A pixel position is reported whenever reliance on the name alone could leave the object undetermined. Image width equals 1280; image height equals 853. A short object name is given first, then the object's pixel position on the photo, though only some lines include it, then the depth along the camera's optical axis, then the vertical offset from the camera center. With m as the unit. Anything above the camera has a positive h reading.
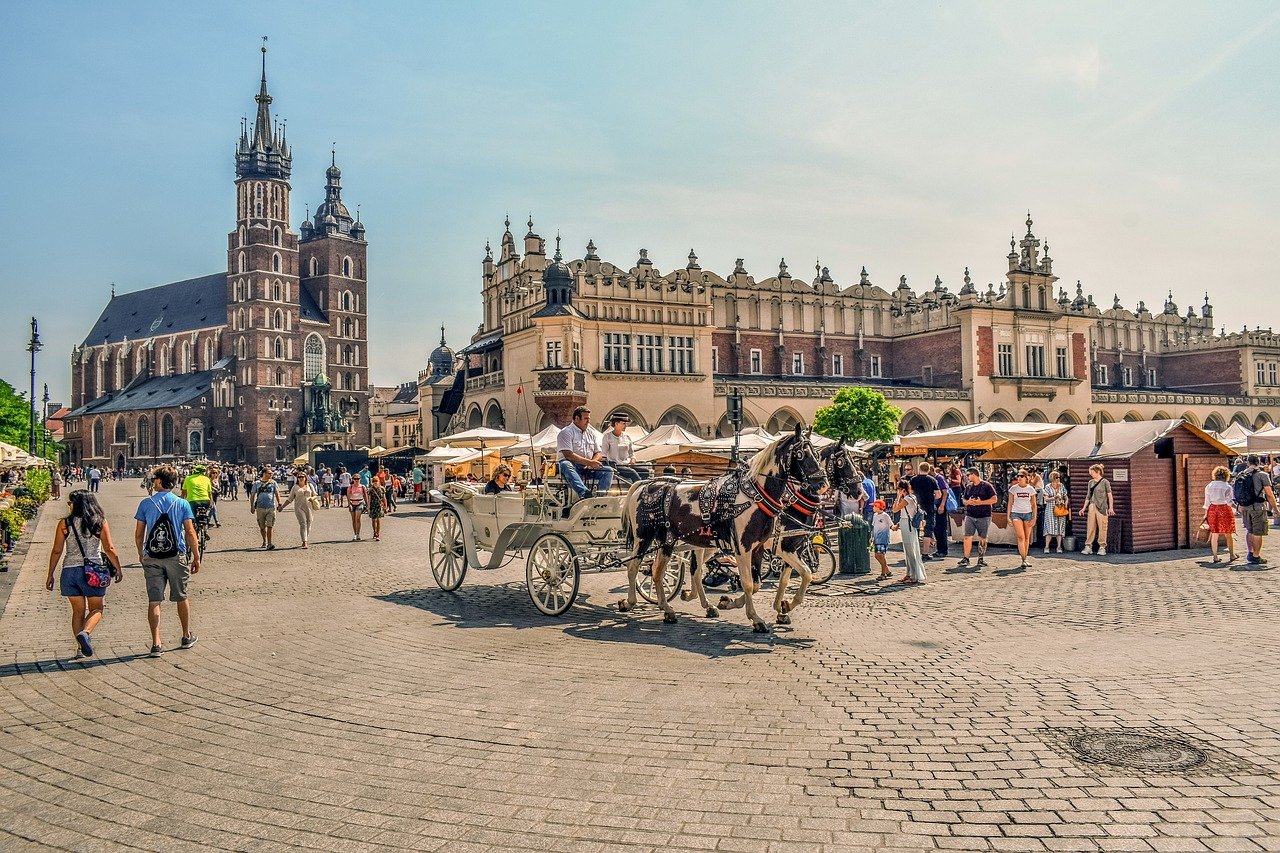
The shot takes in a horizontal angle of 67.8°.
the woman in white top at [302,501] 20.55 -0.54
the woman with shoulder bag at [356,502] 22.78 -0.64
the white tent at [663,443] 28.88 +0.83
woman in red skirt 16.33 -0.87
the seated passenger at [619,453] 12.02 +0.22
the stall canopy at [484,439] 33.62 +1.22
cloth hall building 47.56 +6.69
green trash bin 15.92 -1.41
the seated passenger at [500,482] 13.60 -0.14
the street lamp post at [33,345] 44.66 +6.43
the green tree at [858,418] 47.47 +2.41
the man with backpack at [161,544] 9.14 -0.63
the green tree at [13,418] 61.65 +4.34
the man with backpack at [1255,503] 15.81 -0.76
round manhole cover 5.71 -1.82
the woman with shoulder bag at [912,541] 14.43 -1.16
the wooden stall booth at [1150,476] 17.91 -0.31
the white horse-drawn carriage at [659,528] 9.97 -0.68
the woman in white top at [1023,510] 16.67 -0.86
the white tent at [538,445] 29.03 +0.82
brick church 105.69 +15.22
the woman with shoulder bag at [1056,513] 18.23 -0.98
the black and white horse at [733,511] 9.91 -0.47
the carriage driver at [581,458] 11.43 +0.15
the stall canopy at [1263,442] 29.62 +0.49
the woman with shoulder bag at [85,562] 8.99 -0.77
